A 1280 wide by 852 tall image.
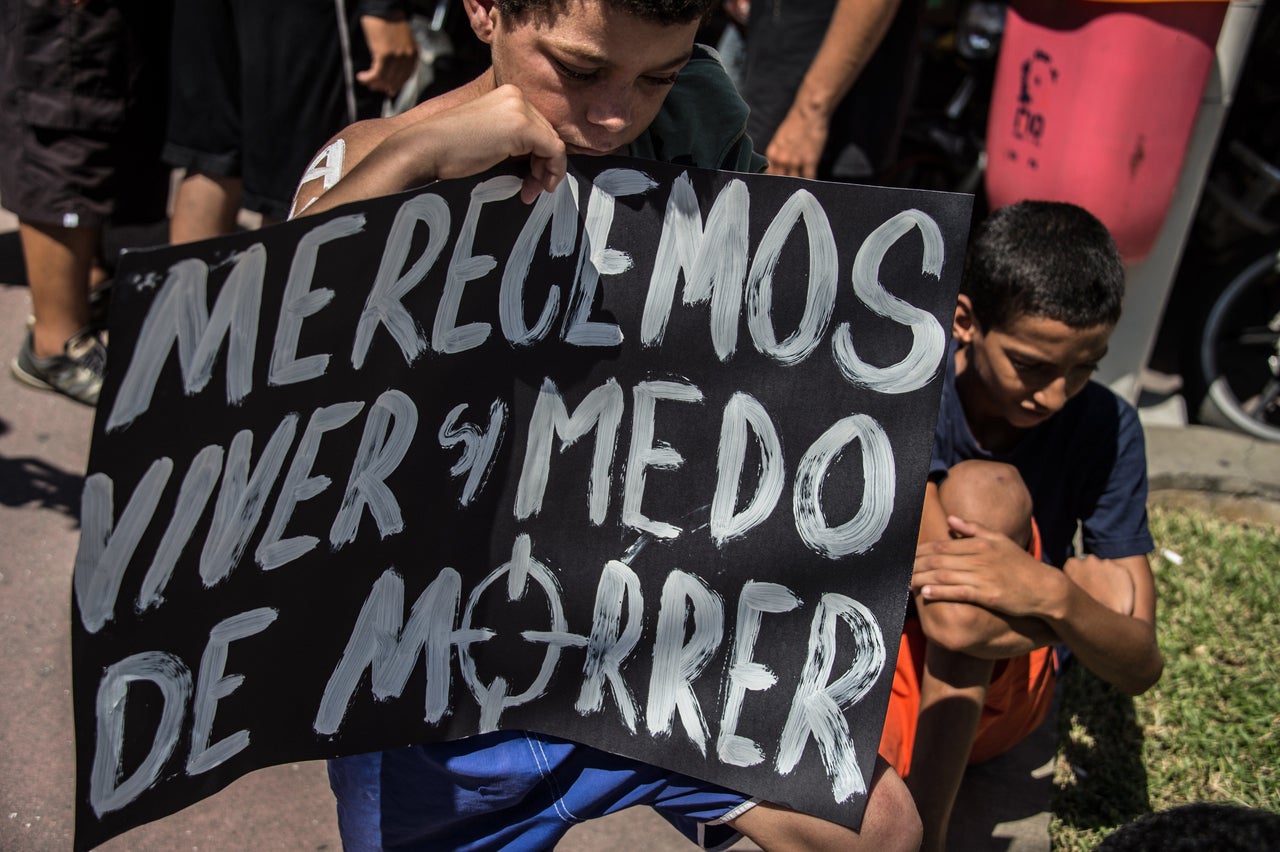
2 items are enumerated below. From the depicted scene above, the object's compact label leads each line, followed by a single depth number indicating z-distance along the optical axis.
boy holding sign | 1.29
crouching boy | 1.90
